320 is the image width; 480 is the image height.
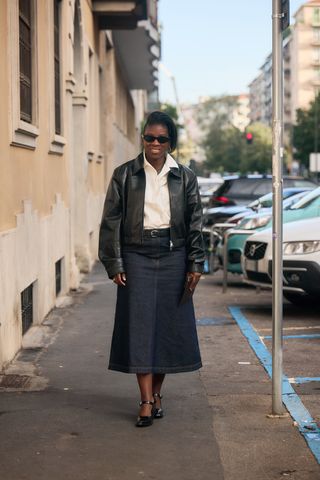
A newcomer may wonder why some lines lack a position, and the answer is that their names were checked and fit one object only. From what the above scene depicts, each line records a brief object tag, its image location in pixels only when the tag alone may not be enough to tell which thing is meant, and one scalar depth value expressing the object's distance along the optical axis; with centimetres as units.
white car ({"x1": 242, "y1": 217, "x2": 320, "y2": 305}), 1069
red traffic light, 5199
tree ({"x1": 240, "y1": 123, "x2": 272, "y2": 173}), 12000
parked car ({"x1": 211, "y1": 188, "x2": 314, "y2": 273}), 1416
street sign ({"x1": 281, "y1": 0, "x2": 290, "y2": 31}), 627
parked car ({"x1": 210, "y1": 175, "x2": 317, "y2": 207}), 2256
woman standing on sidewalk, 623
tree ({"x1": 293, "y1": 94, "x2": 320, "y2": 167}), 9312
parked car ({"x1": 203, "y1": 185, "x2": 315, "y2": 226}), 1700
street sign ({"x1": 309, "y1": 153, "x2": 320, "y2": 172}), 6075
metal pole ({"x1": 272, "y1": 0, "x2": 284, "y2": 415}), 626
